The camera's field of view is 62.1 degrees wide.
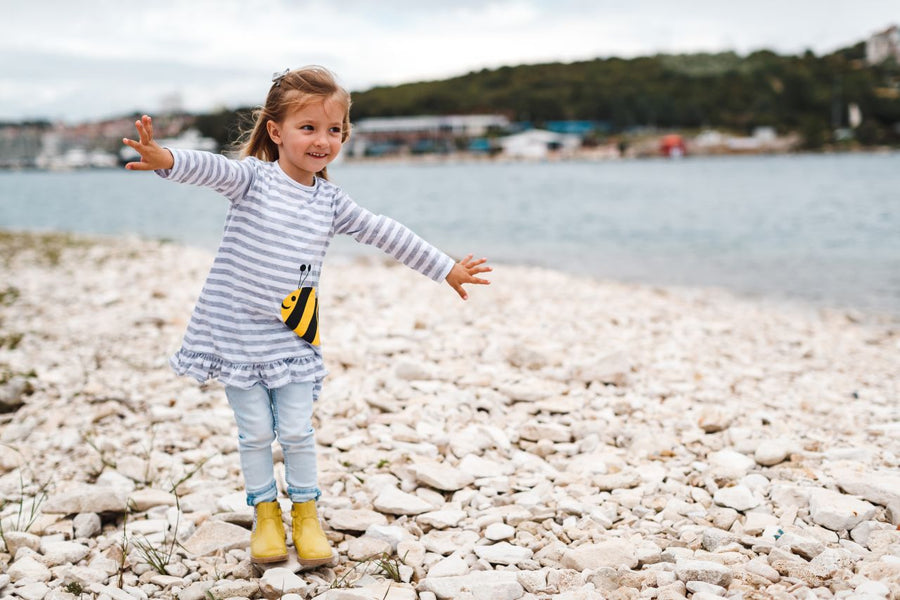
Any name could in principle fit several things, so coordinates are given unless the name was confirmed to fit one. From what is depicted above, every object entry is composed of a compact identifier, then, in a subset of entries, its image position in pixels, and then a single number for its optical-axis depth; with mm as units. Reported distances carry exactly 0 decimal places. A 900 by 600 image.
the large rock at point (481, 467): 3965
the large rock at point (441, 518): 3467
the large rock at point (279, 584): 2857
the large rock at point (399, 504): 3596
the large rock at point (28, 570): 2939
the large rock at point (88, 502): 3533
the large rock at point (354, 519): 3457
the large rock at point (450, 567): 2994
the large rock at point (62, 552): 3117
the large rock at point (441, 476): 3803
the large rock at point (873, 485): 3254
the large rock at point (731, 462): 3857
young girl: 3000
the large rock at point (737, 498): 3452
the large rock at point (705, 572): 2721
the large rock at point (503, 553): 3062
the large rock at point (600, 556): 2934
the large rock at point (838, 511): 3146
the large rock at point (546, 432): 4402
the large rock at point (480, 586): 2770
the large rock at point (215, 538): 3264
